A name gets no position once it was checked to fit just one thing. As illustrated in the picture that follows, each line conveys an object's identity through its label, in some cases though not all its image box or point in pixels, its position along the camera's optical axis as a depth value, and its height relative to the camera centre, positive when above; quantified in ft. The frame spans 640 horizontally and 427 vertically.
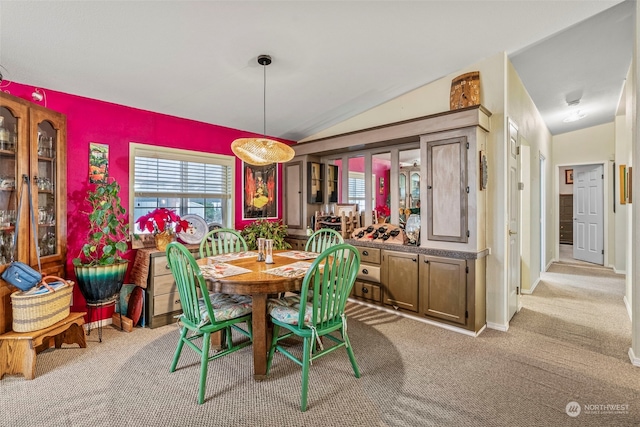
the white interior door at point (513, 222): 11.02 -0.32
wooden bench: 7.33 -3.29
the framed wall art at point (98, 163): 10.30 +1.71
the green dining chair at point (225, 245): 10.27 -1.09
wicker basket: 7.47 -2.38
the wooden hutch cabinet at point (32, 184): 7.89 +0.81
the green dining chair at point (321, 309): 6.37 -2.19
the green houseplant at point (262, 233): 13.67 -0.86
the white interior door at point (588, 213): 20.30 +0.01
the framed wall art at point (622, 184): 12.00 +1.21
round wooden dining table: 6.70 -1.66
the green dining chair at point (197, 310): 6.46 -2.24
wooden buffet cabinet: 9.77 -0.61
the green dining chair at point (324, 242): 10.63 -1.01
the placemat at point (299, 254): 9.47 -1.31
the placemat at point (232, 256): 9.07 -1.31
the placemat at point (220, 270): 7.10 -1.39
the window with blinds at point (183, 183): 11.64 +1.27
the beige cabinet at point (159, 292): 10.39 -2.67
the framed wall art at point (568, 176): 28.12 +3.42
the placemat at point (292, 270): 7.32 -1.40
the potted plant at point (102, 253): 9.17 -1.24
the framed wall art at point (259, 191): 14.83 +1.12
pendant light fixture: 8.22 +1.77
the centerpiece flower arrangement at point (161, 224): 10.70 -0.39
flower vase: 10.84 -0.93
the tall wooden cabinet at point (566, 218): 28.73 -0.42
